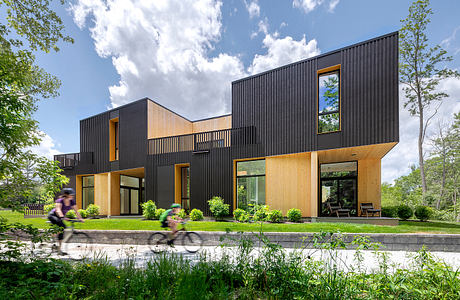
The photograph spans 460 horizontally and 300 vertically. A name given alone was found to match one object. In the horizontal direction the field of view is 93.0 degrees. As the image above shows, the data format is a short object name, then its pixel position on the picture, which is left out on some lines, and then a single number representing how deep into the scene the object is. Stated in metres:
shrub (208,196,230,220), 12.38
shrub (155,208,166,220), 13.36
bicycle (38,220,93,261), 6.17
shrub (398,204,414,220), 13.62
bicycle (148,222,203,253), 6.86
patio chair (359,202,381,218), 11.54
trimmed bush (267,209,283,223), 11.07
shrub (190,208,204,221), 12.46
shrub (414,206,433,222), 13.19
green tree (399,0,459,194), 19.05
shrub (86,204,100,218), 17.28
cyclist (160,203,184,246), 6.64
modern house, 10.45
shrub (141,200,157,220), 13.59
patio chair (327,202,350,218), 12.23
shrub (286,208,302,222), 10.98
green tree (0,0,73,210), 4.16
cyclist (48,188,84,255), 6.17
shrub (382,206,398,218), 13.61
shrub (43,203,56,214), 17.62
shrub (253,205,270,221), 10.68
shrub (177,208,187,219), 12.60
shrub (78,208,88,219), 16.77
